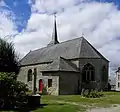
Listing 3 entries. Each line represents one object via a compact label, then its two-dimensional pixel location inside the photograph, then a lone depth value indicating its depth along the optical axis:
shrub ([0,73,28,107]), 9.87
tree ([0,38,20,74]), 14.40
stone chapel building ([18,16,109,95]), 19.39
